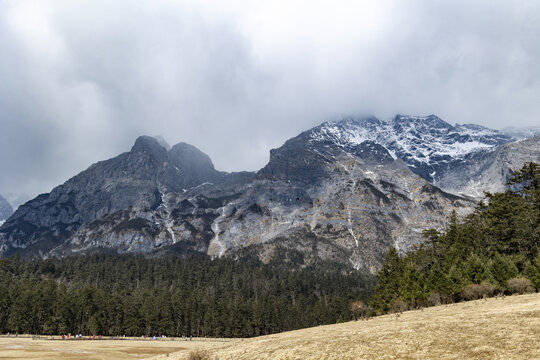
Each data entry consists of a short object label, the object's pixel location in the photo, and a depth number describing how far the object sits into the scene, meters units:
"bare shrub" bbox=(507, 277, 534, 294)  51.16
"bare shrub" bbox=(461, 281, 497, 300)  55.78
